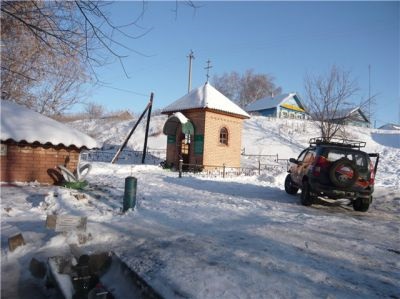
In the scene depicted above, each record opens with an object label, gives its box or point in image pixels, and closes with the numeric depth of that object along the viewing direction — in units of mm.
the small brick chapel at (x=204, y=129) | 22766
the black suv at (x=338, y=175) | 9828
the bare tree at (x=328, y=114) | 24203
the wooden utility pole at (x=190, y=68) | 43219
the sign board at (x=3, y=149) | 11781
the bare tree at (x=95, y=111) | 73375
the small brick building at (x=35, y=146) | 11688
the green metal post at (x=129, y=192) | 8250
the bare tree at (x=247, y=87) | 81375
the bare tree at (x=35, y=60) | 6332
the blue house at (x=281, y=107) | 57728
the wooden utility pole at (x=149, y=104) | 28553
